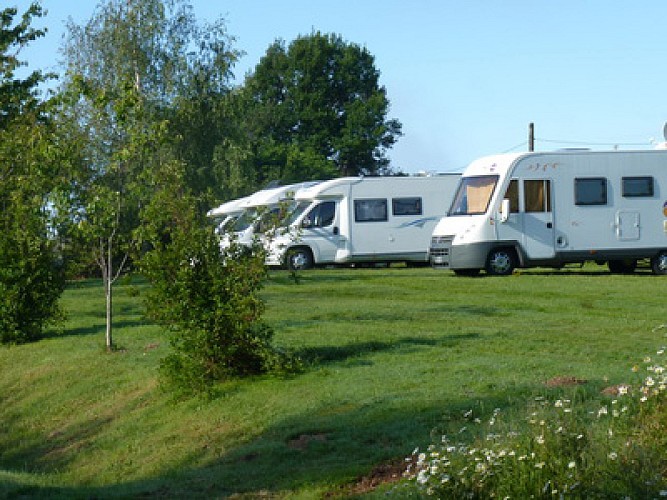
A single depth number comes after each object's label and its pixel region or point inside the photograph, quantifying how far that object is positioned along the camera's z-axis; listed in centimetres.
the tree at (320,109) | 7525
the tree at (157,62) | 4472
